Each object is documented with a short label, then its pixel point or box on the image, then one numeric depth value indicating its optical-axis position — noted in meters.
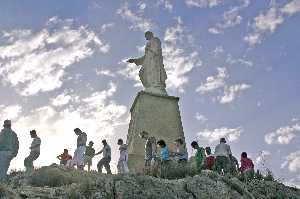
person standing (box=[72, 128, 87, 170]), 14.75
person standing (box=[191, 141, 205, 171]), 14.03
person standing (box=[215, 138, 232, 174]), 14.01
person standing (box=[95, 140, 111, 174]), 14.82
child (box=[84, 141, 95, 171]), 15.55
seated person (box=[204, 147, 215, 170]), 14.13
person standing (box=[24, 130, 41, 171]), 13.59
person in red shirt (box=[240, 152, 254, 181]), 14.16
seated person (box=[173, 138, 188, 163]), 13.69
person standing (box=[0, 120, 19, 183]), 11.62
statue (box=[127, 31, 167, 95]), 18.81
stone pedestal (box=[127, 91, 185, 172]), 16.53
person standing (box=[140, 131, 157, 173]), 13.69
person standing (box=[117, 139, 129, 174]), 14.19
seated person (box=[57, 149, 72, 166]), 15.93
